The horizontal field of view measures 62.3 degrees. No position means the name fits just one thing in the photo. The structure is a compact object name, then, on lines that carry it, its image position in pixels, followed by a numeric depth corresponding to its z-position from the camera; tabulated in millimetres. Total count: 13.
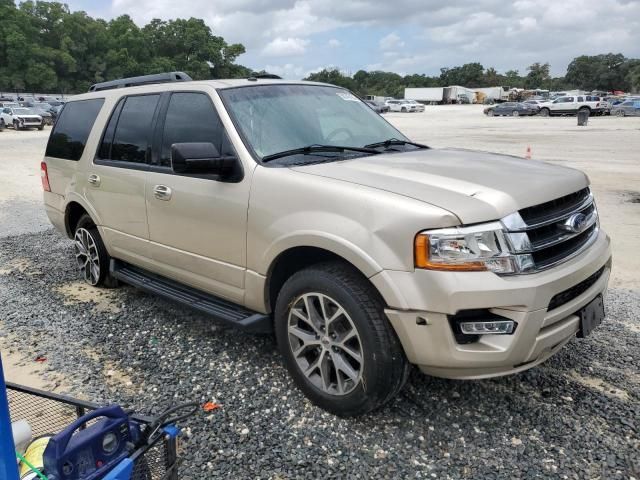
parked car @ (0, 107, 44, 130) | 33562
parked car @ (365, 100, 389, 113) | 62362
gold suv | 2533
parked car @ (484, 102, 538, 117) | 50062
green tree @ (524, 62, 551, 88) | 124812
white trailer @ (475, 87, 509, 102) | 89000
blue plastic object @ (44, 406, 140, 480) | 1850
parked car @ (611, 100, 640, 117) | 43906
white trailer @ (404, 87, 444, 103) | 92688
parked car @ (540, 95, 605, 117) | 45656
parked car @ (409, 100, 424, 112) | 64525
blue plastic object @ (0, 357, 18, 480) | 1550
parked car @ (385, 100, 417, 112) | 64438
